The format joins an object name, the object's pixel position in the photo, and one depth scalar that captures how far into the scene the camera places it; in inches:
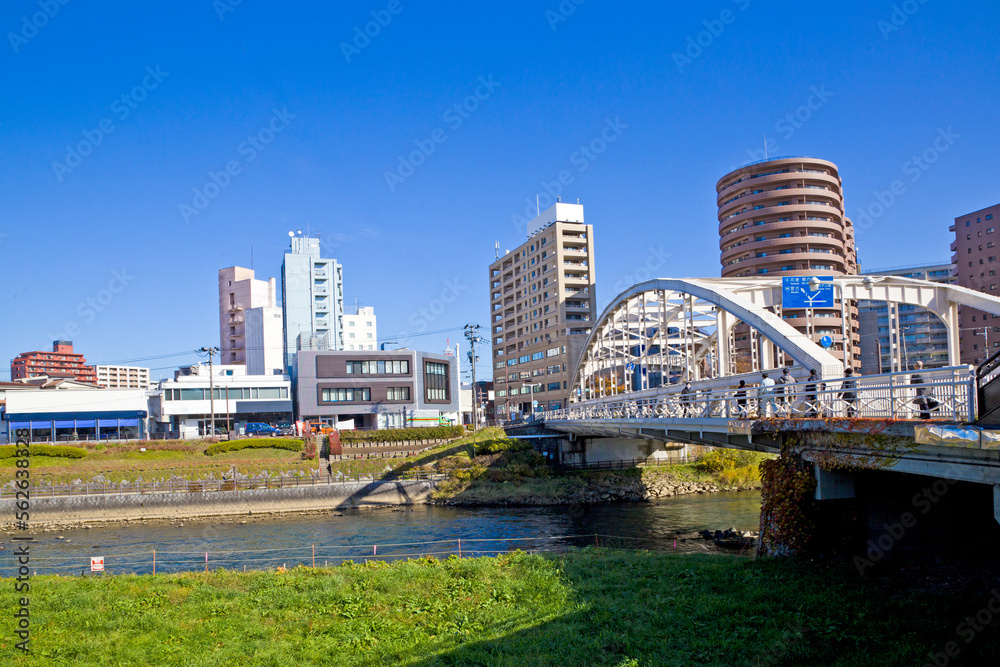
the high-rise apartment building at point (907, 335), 3934.5
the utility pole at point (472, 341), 3265.3
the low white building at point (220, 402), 2797.7
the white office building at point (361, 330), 4392.2
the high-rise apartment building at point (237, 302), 4217.5
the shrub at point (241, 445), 2139.5
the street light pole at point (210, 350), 2618.1
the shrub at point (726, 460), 2006.6
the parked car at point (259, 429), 2524.6
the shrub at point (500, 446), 2133.4
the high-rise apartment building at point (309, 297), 3956.7
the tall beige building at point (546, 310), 3757.4
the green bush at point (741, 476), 1921.8
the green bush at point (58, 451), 2011.6
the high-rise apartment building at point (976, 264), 3452.3
